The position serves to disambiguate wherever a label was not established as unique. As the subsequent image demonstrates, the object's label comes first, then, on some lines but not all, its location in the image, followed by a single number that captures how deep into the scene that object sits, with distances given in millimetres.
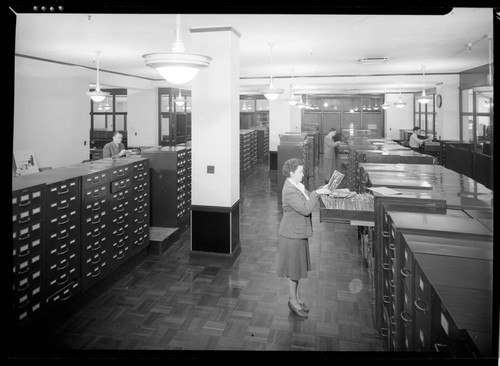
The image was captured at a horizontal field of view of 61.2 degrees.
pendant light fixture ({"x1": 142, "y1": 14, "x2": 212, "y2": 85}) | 2303
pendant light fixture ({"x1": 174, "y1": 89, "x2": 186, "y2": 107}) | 11222
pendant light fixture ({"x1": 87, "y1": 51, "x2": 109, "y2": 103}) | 6828
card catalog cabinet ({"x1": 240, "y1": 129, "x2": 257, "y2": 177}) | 11297
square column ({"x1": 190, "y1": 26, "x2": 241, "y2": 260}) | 4469
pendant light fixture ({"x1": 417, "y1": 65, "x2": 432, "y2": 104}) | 9680
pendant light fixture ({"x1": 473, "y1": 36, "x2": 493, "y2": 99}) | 4419
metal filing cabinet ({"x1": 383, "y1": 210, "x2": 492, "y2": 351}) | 2301
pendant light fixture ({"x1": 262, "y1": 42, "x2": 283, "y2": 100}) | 6816
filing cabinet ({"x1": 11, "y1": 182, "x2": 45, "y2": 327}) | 2793
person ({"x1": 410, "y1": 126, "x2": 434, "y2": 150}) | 10421
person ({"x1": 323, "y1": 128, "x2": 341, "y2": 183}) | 9052
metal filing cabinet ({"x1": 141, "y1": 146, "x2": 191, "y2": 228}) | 5562
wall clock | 10942
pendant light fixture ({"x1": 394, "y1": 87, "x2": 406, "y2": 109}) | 12688
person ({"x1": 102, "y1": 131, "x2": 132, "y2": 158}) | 6695
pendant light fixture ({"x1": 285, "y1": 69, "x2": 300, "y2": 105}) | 9980
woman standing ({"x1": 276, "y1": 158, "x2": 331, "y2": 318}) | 3355
